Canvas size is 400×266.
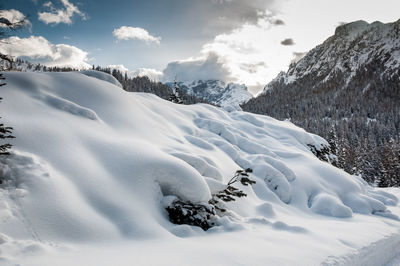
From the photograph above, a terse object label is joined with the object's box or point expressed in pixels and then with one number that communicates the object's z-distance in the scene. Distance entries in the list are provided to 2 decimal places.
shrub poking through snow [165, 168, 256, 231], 5.56
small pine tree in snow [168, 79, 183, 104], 37.90
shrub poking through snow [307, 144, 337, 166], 16.81
